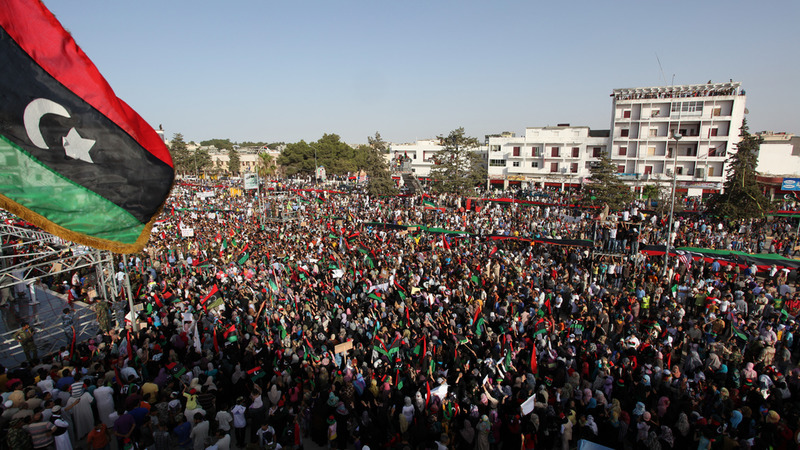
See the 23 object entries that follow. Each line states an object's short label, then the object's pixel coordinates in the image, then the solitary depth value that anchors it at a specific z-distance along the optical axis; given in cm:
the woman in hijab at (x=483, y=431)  659
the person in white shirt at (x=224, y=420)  694
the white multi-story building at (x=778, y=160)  4253
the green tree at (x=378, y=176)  4197
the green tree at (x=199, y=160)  7756
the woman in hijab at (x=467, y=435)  677
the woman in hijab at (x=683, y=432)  663
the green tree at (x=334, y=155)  6681
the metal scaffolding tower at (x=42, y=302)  1105
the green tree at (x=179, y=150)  7081
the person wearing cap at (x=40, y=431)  618
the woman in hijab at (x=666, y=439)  640
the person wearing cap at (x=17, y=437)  596
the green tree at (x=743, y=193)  2520
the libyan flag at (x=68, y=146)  422
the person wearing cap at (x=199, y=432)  649
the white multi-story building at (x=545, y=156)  4753
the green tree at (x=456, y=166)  3975
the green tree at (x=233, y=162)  8238
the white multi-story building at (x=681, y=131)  4078
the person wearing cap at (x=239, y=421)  714
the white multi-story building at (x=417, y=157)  6315
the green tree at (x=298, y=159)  7031
